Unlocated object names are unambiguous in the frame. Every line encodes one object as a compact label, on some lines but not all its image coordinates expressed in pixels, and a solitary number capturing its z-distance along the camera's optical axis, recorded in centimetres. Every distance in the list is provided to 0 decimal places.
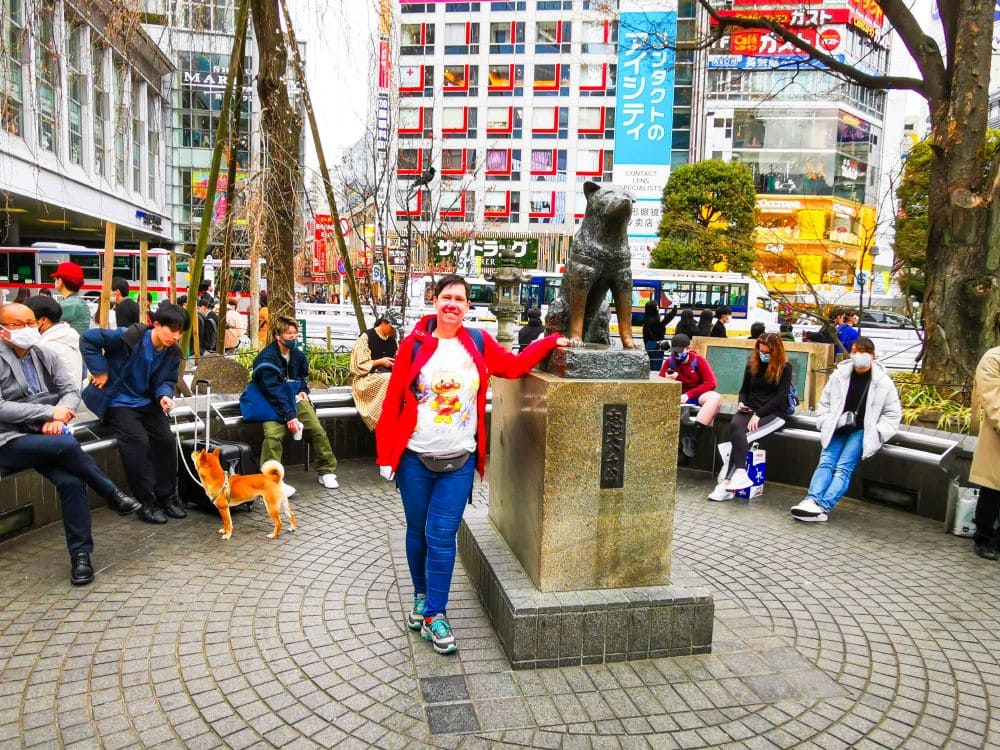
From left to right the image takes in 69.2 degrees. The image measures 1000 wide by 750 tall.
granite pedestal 363
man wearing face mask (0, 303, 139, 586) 448
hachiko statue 409
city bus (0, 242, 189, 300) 2592
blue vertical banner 3847
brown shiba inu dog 536
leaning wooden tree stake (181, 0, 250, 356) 743
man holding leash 547
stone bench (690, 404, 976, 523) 607
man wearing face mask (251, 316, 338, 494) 648
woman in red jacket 358
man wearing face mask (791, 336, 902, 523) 619
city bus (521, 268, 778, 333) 2758
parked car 2973
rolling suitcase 603
